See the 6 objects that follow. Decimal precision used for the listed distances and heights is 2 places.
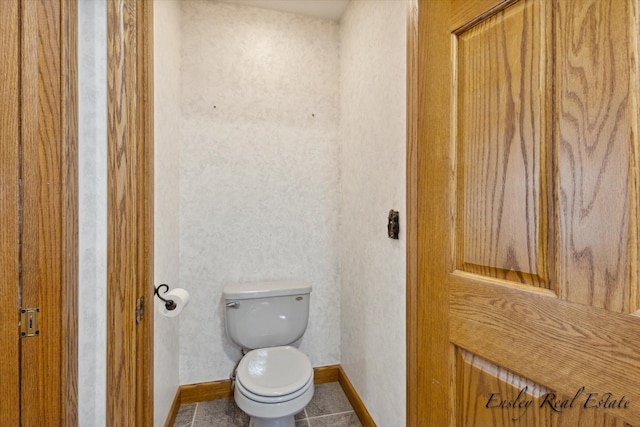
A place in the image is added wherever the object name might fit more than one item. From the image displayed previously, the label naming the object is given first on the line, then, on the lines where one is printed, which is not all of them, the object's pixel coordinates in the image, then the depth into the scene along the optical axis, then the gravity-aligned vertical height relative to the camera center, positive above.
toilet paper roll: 1.16 -0.34
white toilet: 1.33 -0.76
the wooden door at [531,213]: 0.50 +0.00
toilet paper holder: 1.14 -0.34
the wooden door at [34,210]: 0.66 +0.01
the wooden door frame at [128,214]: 0.77 +0.00
